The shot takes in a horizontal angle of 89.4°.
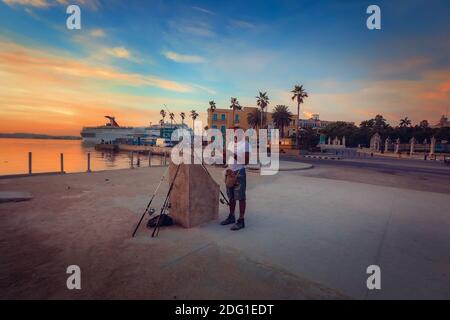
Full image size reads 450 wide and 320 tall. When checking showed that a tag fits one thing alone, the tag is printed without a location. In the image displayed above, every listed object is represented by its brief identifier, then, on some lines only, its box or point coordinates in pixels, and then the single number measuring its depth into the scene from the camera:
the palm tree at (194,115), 107.94
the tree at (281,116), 57.34
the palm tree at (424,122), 84.88
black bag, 4.77
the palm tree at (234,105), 65.81
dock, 58.69
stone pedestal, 4.77
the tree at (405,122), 84.38
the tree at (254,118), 64.75
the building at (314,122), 124.41
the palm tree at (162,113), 117.21
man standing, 4.80
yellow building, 68.25
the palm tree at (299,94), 48.78
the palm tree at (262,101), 60.97
